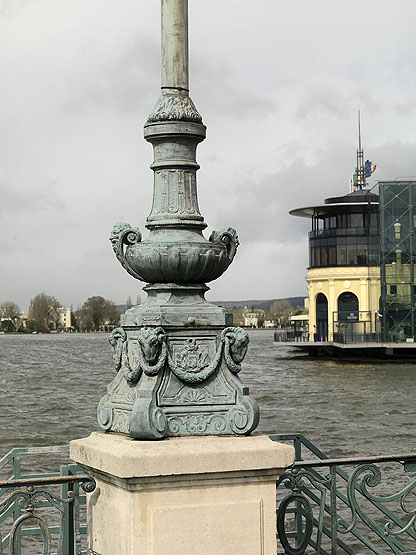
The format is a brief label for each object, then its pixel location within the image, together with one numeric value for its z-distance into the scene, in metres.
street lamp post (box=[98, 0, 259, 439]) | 5.02
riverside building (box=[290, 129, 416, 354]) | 72.38
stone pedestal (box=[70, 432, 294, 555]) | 4.73
